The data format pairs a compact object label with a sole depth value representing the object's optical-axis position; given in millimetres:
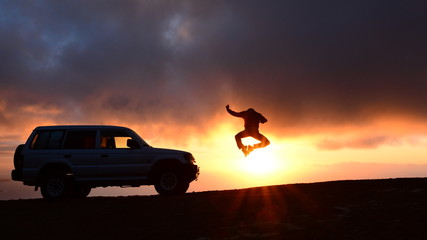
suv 13123
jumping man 14188
